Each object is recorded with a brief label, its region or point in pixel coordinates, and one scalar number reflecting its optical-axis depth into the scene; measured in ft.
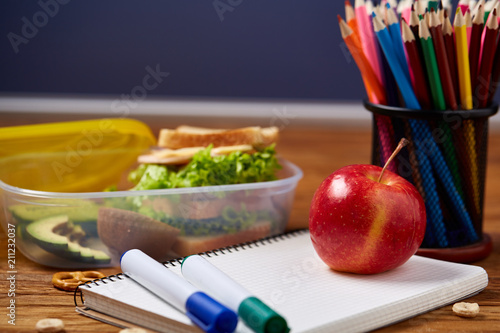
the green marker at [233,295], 2.35
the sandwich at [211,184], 2.85
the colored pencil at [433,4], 2.84
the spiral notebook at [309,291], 2.44
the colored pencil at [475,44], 2.76
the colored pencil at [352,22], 2.86
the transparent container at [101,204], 2.78
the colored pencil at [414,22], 2.74
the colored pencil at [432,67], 2.73
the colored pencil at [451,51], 2.75
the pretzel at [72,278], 2.66
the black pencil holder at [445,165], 2.81
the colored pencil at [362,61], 2.80
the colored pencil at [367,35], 2.84
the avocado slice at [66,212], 2.77
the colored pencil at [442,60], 2.73
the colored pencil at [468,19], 2.74
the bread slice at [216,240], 2.87
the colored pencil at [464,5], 2.85
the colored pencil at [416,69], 2.74
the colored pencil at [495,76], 2.83
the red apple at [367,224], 2.64
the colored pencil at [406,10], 2.87
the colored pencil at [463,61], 2.73
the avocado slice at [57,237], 2.78
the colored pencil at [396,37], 2.78
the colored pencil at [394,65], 2.77
